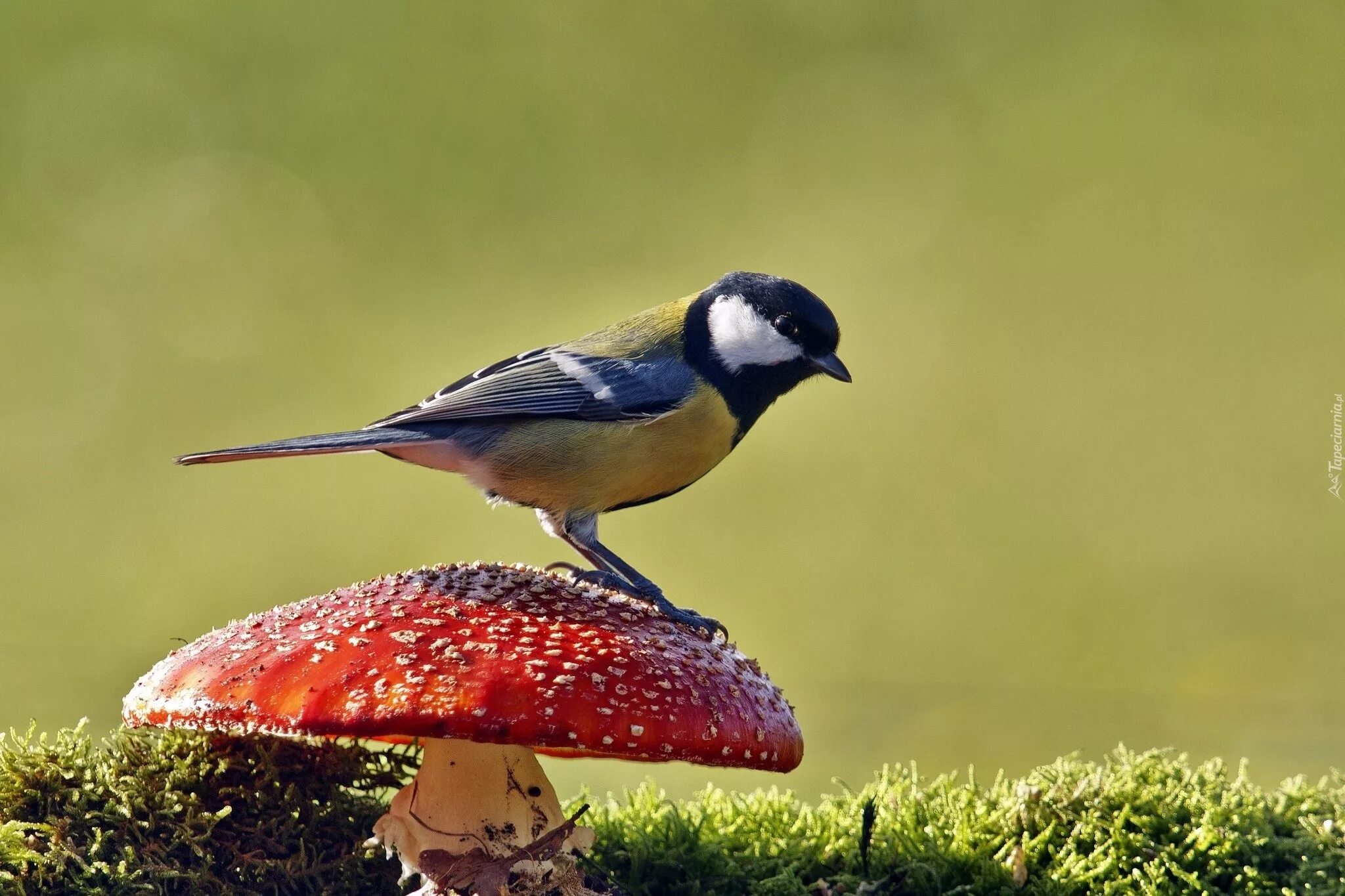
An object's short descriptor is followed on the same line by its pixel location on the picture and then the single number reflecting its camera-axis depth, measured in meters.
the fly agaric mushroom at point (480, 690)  4.11
